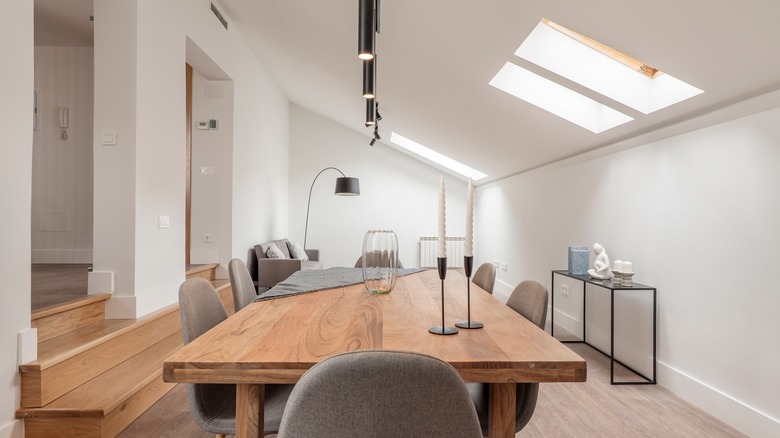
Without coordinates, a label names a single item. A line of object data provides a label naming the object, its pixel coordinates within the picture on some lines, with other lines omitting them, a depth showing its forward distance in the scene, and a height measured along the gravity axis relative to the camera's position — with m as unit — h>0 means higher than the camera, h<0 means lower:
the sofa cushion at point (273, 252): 5.68 -0.52
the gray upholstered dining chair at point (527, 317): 1.37 -0.39
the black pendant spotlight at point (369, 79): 1.97 +0.64
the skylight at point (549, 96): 3.39 +0.95
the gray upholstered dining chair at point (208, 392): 1.34 -0.60
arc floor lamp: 6.73 +0.44
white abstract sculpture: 3.21 -0.38
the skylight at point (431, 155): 7.52 +1.06
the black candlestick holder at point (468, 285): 1.30 -0.22
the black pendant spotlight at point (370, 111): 2.49 +0.60
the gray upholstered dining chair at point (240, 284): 2.21 -0.38
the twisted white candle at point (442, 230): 1.25 -0.05
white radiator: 8.03 -0.70
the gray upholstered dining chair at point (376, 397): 0.70 -0.30
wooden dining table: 1.02 -0.36
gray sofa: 5.47 -0.71
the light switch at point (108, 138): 2.98 +0.52
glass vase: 1.76 -0.20
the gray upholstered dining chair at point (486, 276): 2.28 -0.34
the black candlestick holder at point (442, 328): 1.26 -0.34
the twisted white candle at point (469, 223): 1.23 -0.02
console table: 2.86 -0.53
